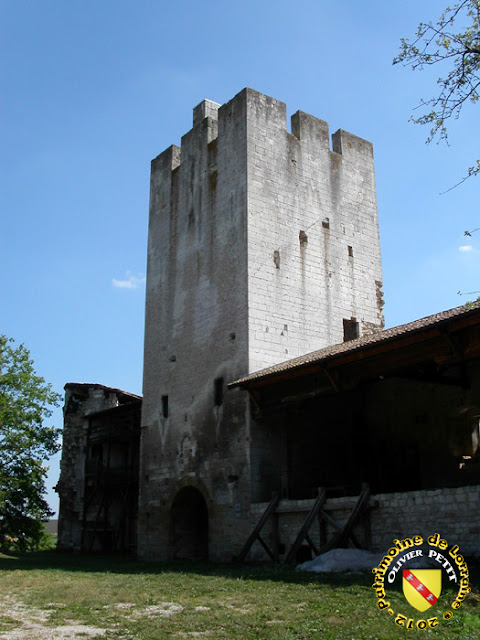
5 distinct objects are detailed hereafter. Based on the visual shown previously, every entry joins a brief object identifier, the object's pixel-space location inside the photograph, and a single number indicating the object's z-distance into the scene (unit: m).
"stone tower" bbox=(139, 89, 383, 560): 18.05
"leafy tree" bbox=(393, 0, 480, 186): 9.15
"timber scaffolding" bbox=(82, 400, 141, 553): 26.59
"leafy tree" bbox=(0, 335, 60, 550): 24.38
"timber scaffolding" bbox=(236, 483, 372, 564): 13.10
